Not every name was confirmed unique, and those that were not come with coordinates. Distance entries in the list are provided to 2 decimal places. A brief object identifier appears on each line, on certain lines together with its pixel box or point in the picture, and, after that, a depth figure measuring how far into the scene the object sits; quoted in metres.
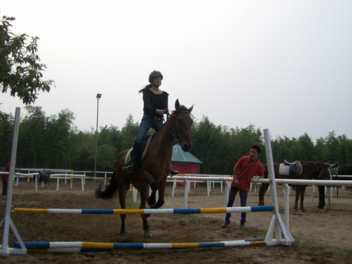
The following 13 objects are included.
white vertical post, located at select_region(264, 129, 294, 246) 4.73
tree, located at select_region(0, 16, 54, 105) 8.71
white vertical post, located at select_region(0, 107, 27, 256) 3.75
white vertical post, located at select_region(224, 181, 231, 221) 7.77
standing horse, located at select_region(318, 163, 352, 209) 11.65
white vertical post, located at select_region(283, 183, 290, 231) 5.19
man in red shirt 6.73
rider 6.08
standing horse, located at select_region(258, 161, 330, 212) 11.70
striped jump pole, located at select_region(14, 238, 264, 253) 3.79
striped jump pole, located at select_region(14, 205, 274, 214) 4.21
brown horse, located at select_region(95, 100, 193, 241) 5.13
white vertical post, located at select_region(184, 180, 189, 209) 9.19
